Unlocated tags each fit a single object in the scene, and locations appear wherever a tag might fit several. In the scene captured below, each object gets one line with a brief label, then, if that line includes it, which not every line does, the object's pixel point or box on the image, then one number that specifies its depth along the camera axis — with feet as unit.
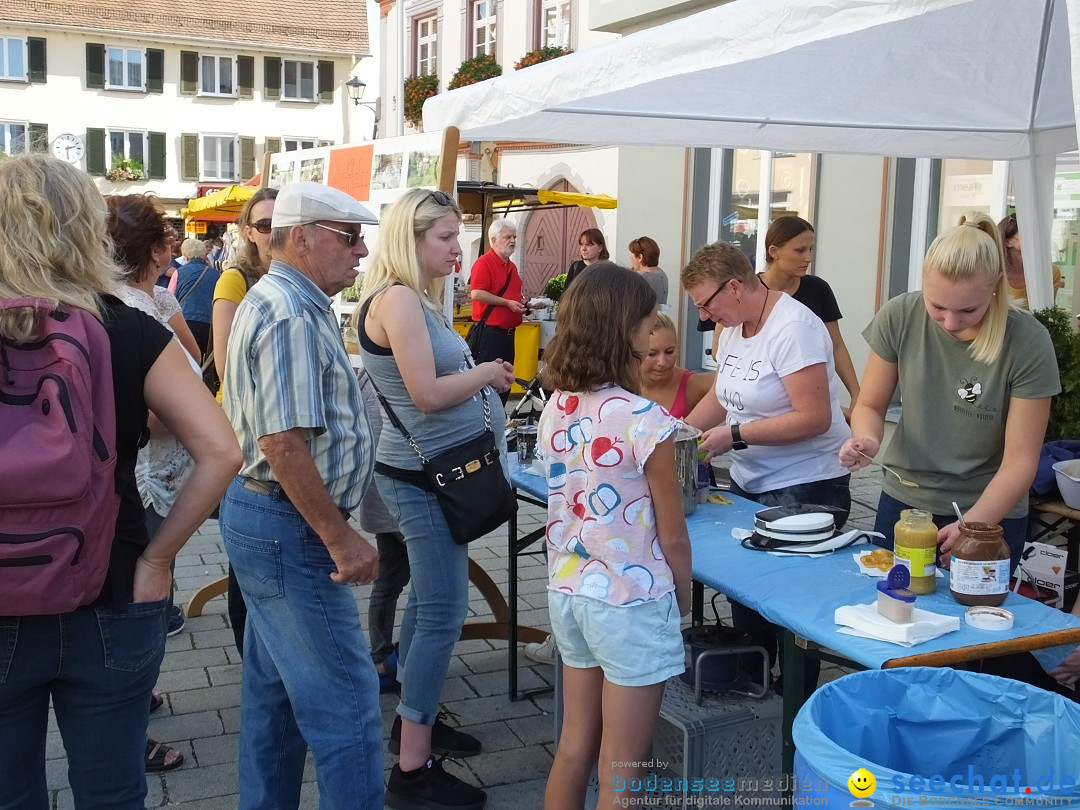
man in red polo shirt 31.83
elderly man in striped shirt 7.45
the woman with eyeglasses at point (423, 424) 9.52
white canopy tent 10.20
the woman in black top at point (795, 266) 16.69
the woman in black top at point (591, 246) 33.83
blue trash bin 5.59
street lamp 75.10
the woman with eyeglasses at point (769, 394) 10.66
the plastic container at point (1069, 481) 11.76
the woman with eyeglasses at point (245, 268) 12.62
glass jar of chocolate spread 7.59
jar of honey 7.98
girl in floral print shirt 7.50
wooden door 53.72
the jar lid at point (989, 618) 7.30
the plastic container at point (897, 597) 7.26
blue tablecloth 7.13
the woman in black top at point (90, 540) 5.82
